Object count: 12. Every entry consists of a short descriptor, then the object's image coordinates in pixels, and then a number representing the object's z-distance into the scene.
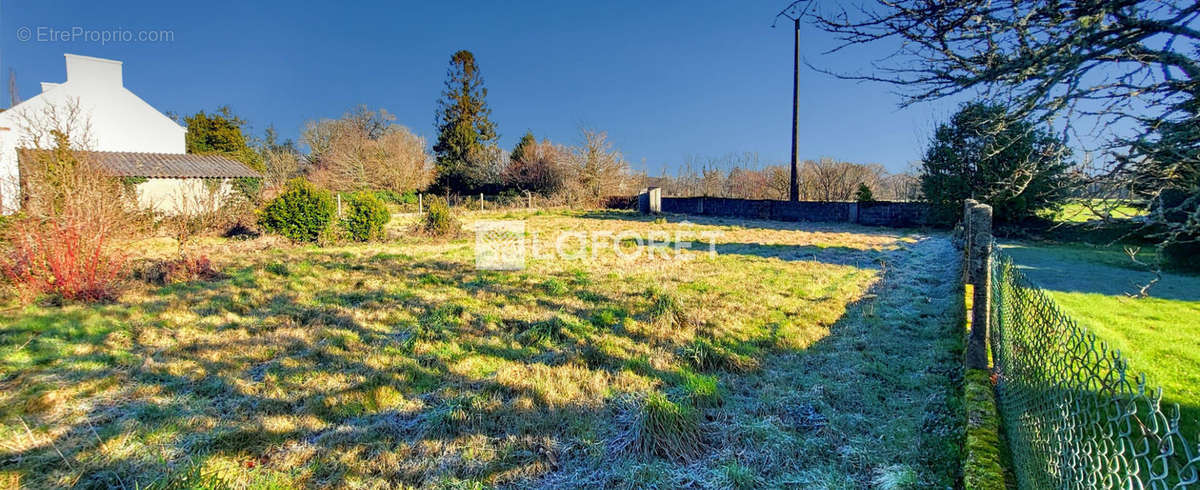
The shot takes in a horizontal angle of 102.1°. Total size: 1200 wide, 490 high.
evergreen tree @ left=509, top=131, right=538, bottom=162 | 27.62
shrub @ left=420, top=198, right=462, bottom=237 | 12.25
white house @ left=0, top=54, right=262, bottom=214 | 15.98
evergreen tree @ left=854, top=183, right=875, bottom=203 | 17.69
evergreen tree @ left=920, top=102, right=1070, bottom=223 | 12.60
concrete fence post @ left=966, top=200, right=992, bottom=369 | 3.15
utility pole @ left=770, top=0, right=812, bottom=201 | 18.98
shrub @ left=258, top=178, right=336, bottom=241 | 10.66
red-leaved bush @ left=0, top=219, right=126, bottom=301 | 5.63
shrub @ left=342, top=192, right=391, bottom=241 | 11.29
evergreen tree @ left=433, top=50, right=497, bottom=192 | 32.81
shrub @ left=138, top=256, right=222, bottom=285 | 6.77
